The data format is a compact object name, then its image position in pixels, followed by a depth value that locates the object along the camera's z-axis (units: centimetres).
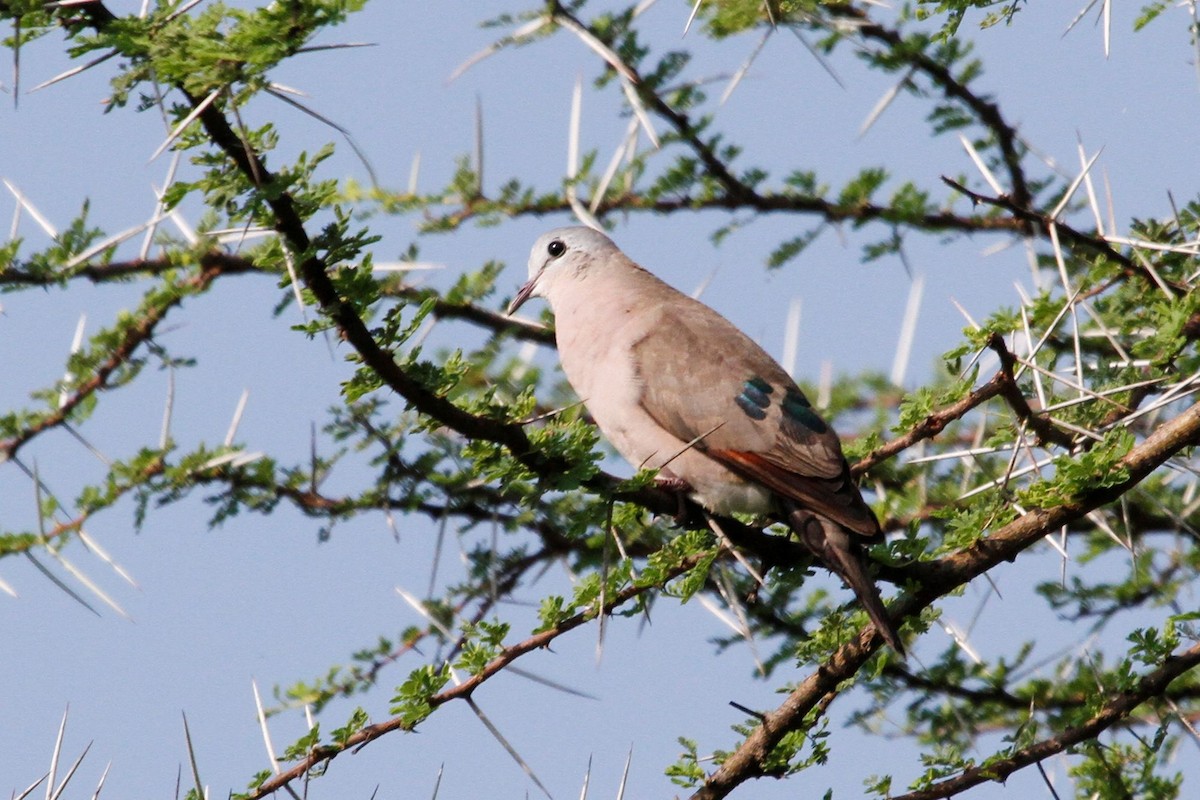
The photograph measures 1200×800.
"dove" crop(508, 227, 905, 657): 866
